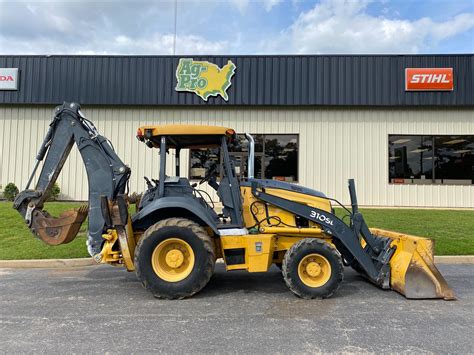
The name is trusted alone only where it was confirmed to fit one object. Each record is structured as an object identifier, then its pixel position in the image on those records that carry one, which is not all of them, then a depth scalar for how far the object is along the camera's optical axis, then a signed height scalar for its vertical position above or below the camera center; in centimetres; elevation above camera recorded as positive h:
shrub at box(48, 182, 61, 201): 1456 -5
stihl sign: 1478 +460
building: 1492 +346
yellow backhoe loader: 507 -50
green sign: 1507 +467
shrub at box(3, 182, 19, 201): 1498 -8
